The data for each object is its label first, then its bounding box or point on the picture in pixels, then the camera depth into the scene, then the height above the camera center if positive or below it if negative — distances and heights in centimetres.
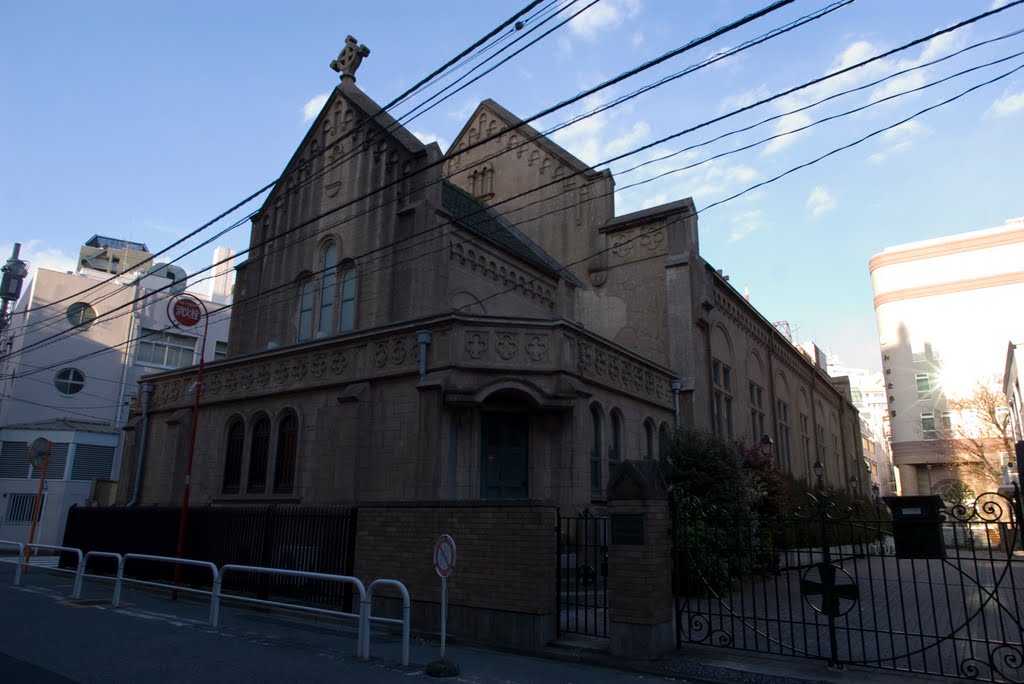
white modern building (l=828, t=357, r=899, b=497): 11464 +1732
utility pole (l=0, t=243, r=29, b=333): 2230 +715
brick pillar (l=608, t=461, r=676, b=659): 890 -66
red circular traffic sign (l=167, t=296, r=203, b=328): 1717 +487
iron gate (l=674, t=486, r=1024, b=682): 826 -166
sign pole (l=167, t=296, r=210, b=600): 1716 +486
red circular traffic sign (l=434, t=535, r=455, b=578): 838 -53
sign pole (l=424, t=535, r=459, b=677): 837 -56
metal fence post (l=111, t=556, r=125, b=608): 1240 -146
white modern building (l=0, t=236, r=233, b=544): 3344 +681
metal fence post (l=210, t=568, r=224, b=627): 1084 -148
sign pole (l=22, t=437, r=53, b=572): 1815 +137
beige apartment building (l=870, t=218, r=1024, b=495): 5575 +1538
